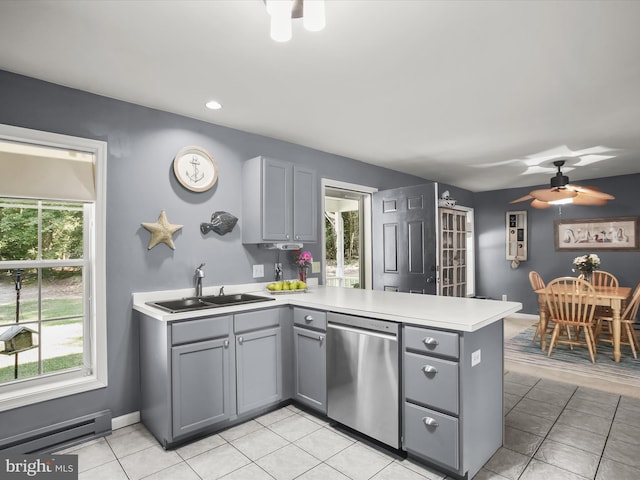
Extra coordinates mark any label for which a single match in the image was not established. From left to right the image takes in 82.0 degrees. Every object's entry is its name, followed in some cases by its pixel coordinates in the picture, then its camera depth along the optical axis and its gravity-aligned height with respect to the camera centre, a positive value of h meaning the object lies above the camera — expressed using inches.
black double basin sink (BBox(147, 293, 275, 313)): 101.3 -17.6
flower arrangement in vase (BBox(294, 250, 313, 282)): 145.3 -7.4
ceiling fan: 178.2 +23.0
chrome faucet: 118.0 -11.4
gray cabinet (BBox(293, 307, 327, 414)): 105.6 -34.1
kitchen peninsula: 79.1 -31.2
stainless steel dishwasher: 88.0 -33.9
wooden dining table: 158.6 -27.3
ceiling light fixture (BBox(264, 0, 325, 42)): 52.4 +33.0
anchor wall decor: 118.0 +25.1
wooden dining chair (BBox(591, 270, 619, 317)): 184.1 -27.3
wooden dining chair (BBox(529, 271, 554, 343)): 197.9 -22.5
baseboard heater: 88.0 -47.5
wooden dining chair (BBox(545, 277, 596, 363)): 159.3 -30.6
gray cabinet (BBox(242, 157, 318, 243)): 127.9 +15.1
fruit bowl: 131.2 -15.7
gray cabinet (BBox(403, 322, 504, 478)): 77.1 -34.3
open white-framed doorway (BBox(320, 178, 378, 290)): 187.2 +3.4
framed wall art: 226.8 +4.0
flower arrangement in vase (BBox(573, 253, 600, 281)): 192.7 -13.2
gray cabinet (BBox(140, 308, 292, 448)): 93.2 -34.9
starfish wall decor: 111.3 +4.4
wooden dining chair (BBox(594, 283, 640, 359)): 165.0 -37.6
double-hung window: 92.5 -5.2
